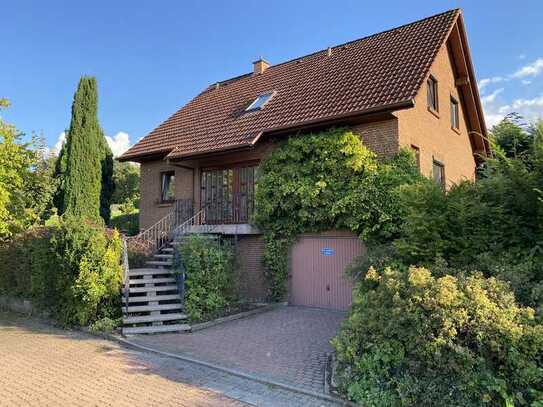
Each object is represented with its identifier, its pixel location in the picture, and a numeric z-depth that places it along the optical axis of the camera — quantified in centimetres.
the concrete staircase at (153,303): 872
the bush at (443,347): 435
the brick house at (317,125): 1105
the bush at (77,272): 892
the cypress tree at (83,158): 1609
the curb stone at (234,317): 898
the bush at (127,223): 1874
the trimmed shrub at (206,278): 948
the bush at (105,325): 867
